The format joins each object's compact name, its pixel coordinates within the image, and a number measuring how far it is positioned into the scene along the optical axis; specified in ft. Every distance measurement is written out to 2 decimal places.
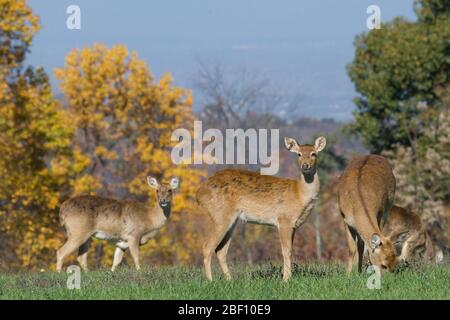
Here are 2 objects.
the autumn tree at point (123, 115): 148.97
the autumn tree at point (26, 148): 114.21
